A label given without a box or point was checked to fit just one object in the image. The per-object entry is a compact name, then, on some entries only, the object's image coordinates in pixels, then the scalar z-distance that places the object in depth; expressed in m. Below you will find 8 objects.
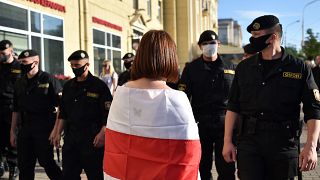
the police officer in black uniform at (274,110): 3.79
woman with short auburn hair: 2.66
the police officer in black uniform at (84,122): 5.05
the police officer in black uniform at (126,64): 7.79
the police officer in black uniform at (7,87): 7.11
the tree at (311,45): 52.59
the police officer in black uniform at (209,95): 5.40
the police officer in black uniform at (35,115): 5.68
